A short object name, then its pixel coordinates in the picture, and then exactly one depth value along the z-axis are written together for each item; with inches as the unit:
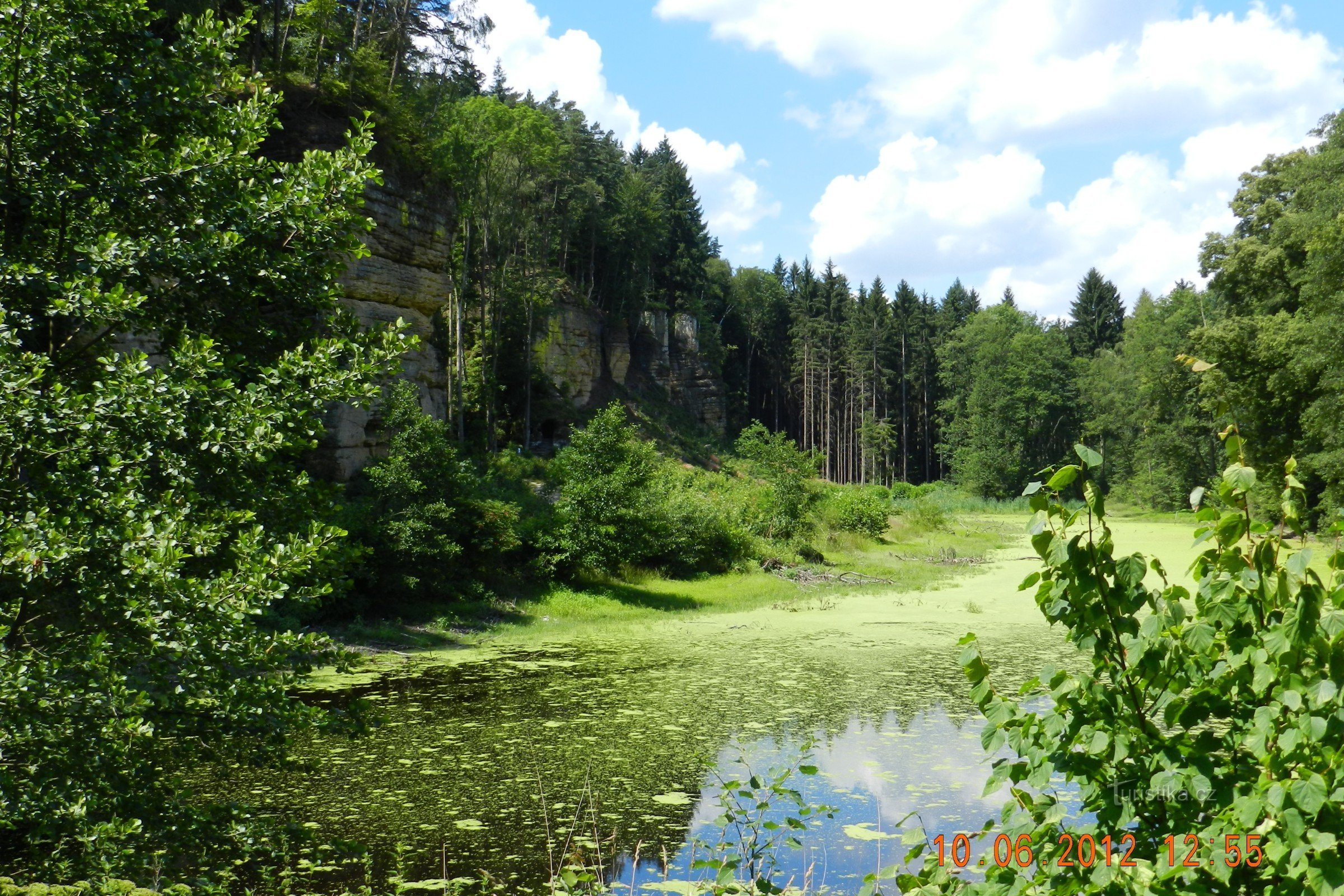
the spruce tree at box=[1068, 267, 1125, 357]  3228.3
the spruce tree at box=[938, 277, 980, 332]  3294.8
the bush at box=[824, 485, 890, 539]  1251.2
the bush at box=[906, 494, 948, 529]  1480.1
